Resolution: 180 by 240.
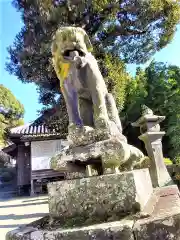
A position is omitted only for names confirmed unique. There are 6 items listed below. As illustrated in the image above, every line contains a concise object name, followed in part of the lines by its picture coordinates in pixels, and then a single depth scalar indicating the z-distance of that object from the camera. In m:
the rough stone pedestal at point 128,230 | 0.93
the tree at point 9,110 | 21.37
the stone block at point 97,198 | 1.14
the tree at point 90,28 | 7.85
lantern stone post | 4.42
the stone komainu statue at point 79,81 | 1.56
